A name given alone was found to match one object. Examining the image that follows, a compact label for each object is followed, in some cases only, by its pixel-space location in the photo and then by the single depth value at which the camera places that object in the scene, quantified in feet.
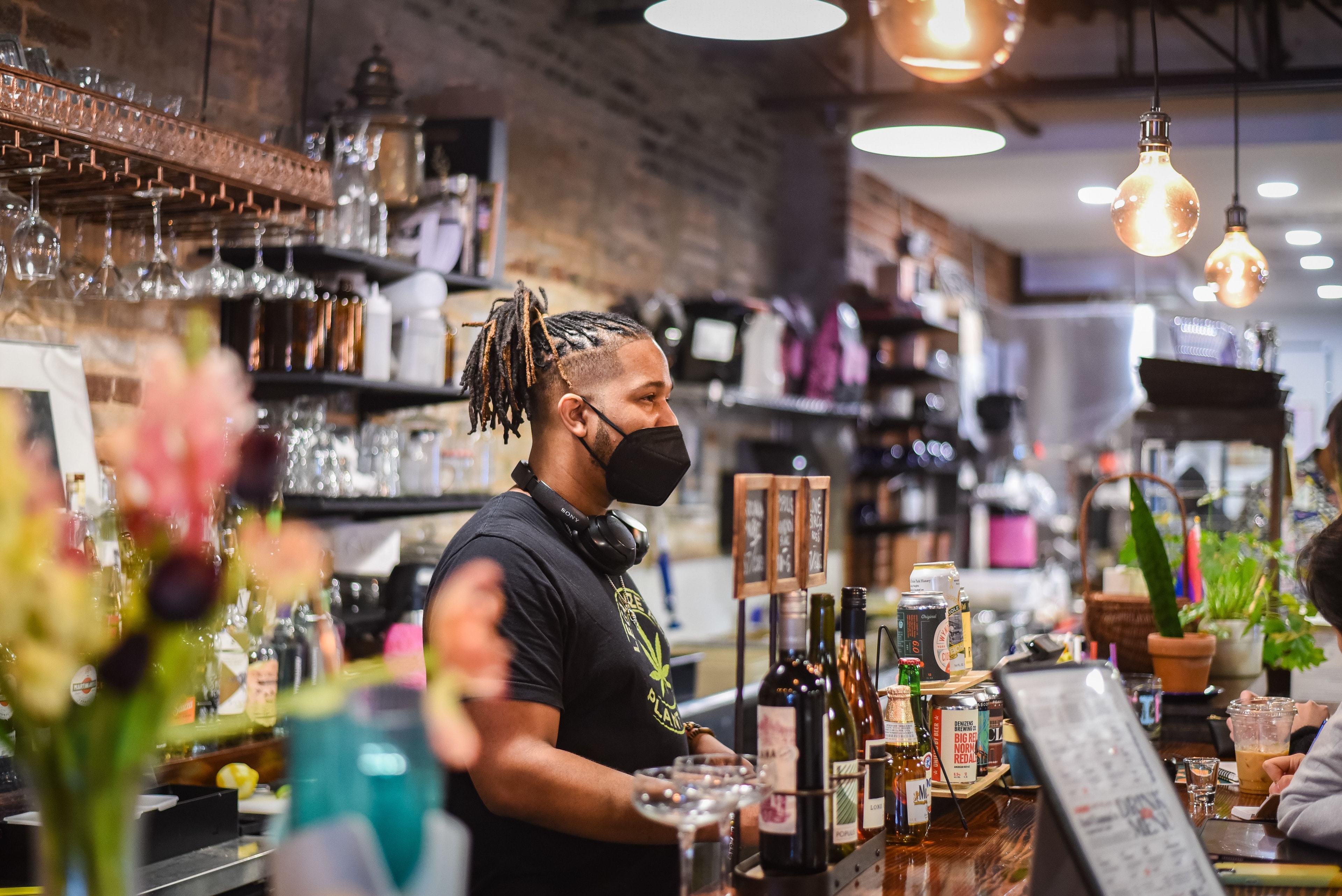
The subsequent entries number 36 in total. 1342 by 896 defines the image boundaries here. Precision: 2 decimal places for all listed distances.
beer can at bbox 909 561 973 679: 6.65
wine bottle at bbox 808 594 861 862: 4.97
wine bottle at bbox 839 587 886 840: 5.37
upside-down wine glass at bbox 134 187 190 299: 9.32
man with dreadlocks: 5.46
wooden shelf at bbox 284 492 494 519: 10.91
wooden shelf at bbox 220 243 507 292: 11.34
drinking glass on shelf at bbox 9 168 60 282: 8.38
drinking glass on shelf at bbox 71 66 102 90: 8.86
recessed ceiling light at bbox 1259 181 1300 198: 25.54
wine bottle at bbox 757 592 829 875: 4.68
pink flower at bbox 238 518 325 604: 2.75
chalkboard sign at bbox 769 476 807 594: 5.62
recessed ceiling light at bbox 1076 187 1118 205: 25.89
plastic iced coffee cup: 7.25
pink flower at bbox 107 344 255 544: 2.54
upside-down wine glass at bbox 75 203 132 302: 9.19
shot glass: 6.88
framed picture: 9.42
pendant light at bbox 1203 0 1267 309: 12.28
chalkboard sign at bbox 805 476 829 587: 5.89
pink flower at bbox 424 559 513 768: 2.62
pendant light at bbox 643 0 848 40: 9.99
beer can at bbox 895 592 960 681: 6.40
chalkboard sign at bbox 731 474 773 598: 5.36
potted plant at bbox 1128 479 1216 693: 9.80
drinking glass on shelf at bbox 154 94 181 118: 9.41
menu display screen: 4.07
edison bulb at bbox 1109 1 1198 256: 9.28
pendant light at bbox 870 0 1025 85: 6.13
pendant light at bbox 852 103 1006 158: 15.10
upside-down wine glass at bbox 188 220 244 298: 9.86
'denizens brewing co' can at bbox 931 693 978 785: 6.45
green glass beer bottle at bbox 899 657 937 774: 6.08
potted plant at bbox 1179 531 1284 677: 10.78
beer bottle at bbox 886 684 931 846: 5.93
